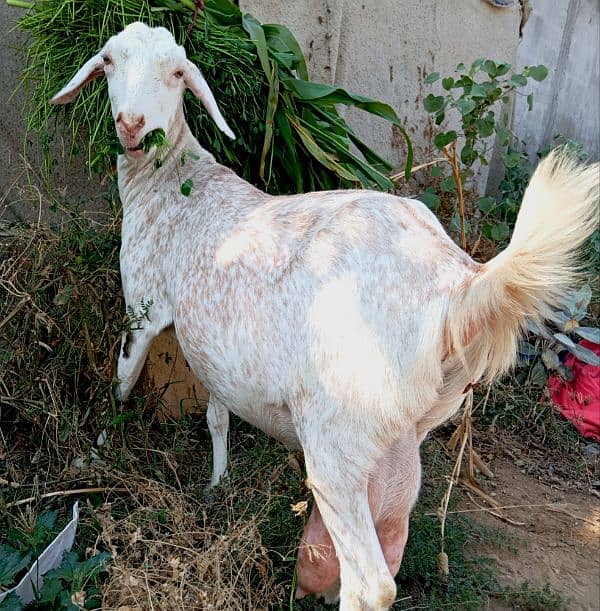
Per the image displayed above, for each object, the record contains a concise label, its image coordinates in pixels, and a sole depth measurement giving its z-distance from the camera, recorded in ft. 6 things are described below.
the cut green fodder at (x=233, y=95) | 9.85
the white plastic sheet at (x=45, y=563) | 7.17
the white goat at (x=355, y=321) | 5.93
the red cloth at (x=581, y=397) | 13.56
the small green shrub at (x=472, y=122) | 11.62
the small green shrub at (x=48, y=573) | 6.95
